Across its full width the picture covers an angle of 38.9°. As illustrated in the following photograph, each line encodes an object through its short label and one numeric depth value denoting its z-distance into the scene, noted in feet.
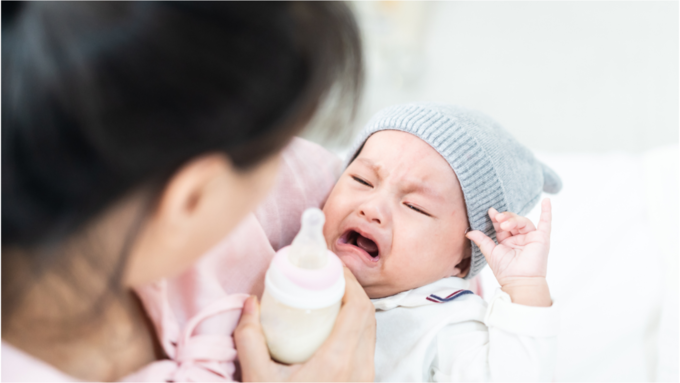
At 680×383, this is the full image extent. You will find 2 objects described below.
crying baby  2.02
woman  1.29
